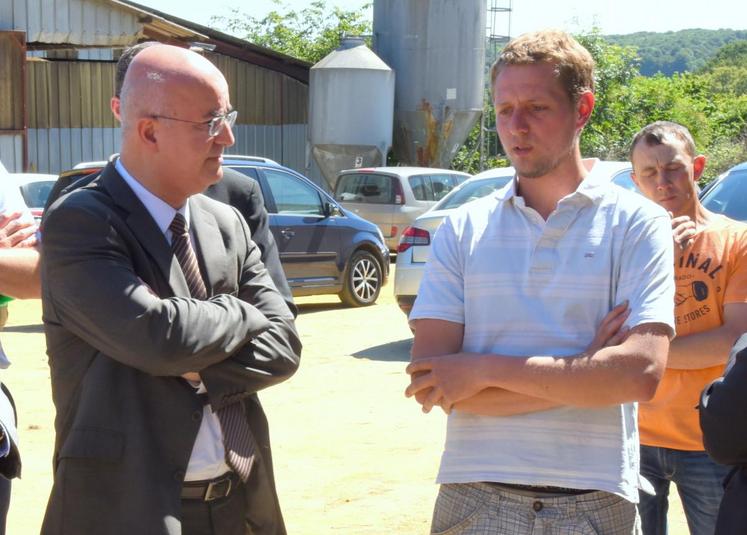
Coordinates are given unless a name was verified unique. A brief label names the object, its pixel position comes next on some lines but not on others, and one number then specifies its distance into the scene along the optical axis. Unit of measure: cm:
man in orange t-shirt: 365
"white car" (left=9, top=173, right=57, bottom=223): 1529
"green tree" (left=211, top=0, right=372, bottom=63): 4053
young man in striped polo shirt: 272
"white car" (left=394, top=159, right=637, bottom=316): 1083
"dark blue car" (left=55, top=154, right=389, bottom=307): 1393
